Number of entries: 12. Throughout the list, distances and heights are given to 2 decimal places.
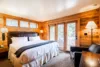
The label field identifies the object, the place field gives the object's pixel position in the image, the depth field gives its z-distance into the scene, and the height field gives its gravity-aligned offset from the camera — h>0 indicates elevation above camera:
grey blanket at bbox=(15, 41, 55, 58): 1.56 -0.57
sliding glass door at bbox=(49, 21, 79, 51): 2.89 -0.06
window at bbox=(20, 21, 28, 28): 3.23 +0.70
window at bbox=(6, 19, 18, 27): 2.74 +0.70
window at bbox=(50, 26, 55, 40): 3.74 +0.06
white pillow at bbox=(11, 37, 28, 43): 2.50 -0.31
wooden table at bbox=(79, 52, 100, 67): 0.71 -0.48
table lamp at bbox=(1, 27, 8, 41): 2.43 +0.15
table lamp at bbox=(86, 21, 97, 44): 1.99 +0.33
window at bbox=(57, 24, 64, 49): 3.33 -0.13
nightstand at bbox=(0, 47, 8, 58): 2.35 -0.93
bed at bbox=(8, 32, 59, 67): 1.50 -0.78
